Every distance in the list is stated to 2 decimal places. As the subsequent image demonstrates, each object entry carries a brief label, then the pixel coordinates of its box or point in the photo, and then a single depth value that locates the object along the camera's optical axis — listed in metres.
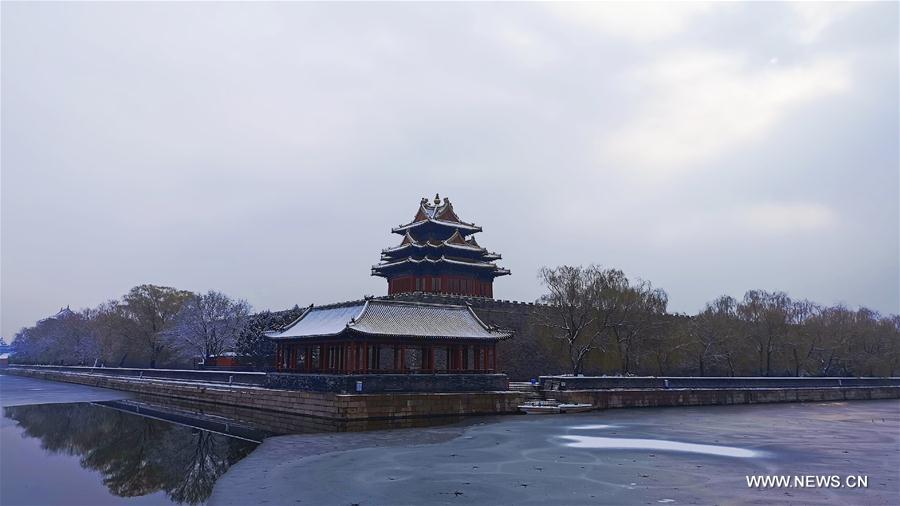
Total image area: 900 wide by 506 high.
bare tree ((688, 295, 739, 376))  55.00
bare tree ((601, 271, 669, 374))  49.56
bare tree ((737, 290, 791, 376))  56.56
